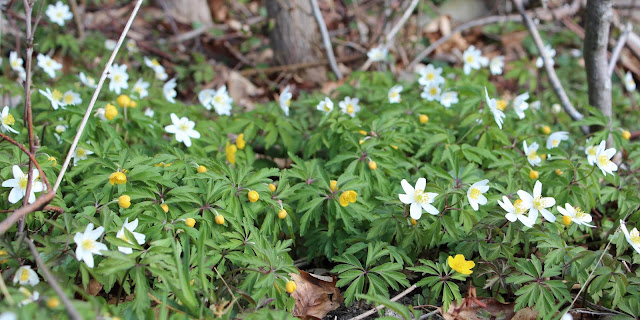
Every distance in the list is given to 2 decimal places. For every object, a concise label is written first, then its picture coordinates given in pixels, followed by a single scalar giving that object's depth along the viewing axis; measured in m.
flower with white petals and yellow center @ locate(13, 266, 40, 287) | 1.65
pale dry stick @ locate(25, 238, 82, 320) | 1.23
